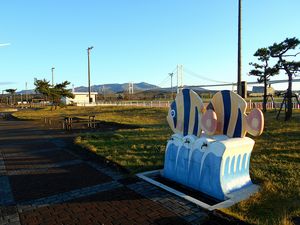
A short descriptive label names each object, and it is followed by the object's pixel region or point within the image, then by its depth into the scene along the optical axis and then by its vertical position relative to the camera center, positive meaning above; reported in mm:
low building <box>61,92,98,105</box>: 48147 +1446
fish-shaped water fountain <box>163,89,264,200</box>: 3766 -757
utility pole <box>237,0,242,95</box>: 8560 +1935
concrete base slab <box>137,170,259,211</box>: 3462 -1577
